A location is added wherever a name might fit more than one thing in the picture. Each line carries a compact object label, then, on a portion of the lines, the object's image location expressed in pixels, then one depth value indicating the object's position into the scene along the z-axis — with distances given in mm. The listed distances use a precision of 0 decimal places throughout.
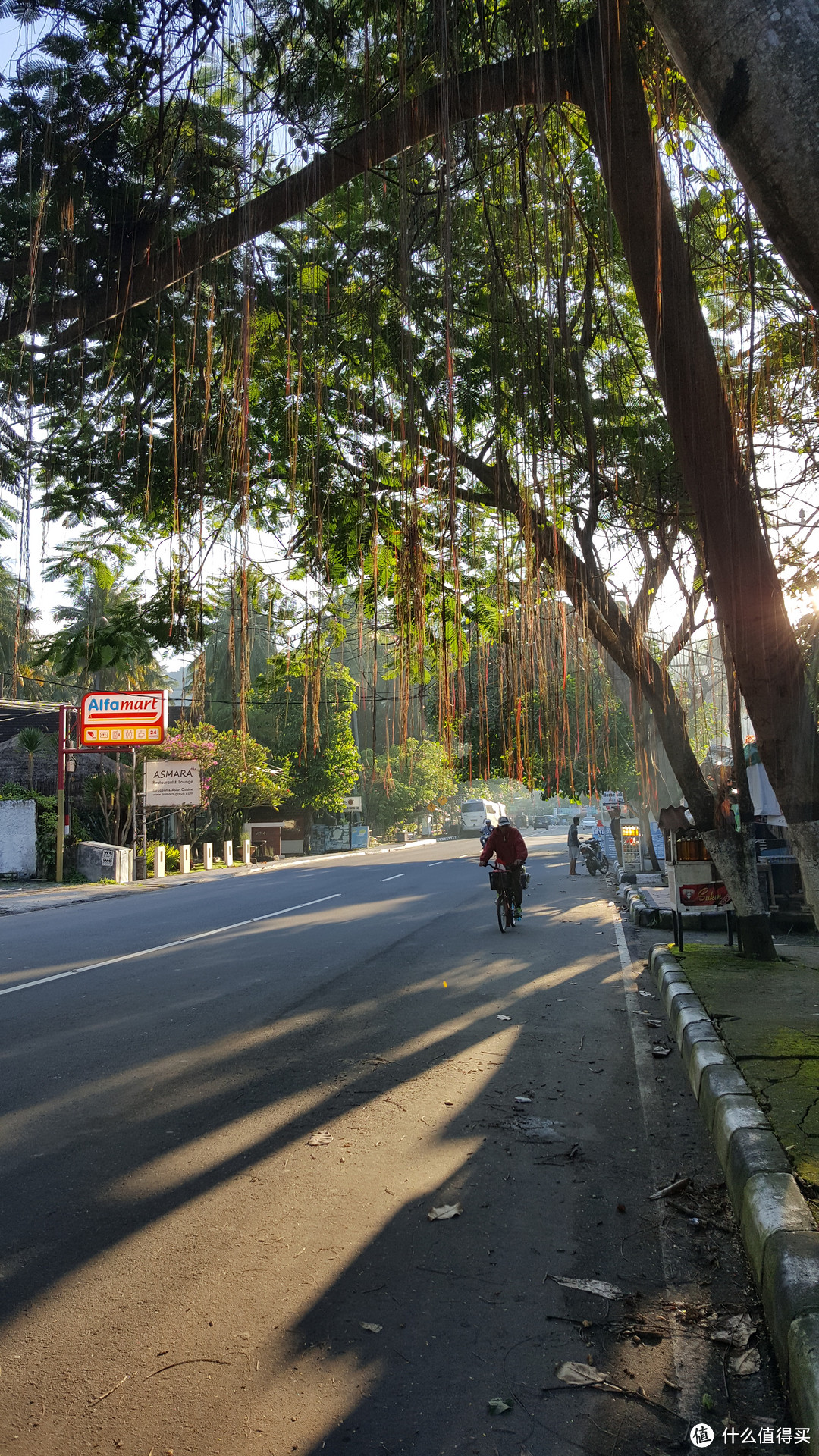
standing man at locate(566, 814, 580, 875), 26312
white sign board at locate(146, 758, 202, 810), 28172
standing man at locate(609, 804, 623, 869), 25444
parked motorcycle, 25812
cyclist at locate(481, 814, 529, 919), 12977
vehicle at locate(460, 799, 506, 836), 67500
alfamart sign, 26062
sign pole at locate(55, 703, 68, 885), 24031
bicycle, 12859
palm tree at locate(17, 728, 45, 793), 27359
